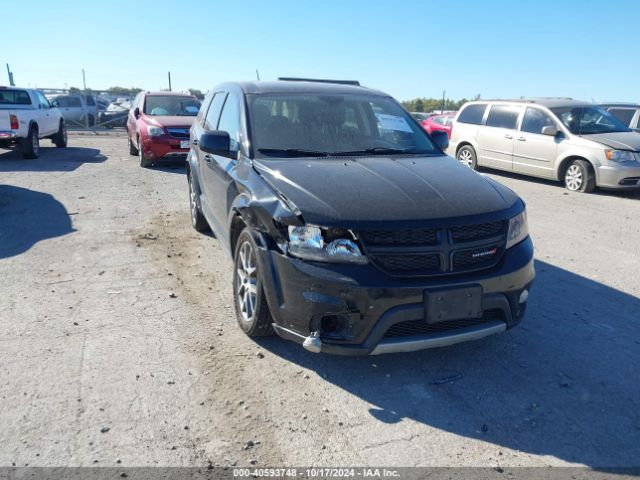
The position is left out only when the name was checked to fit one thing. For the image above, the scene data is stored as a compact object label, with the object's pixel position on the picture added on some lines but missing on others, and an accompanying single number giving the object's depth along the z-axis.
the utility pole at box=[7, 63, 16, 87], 25.27
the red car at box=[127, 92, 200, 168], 11.52
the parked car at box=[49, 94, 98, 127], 24.25
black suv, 3.03
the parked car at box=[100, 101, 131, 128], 24.61
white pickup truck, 12.05
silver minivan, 9.70
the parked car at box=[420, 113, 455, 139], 17.73
